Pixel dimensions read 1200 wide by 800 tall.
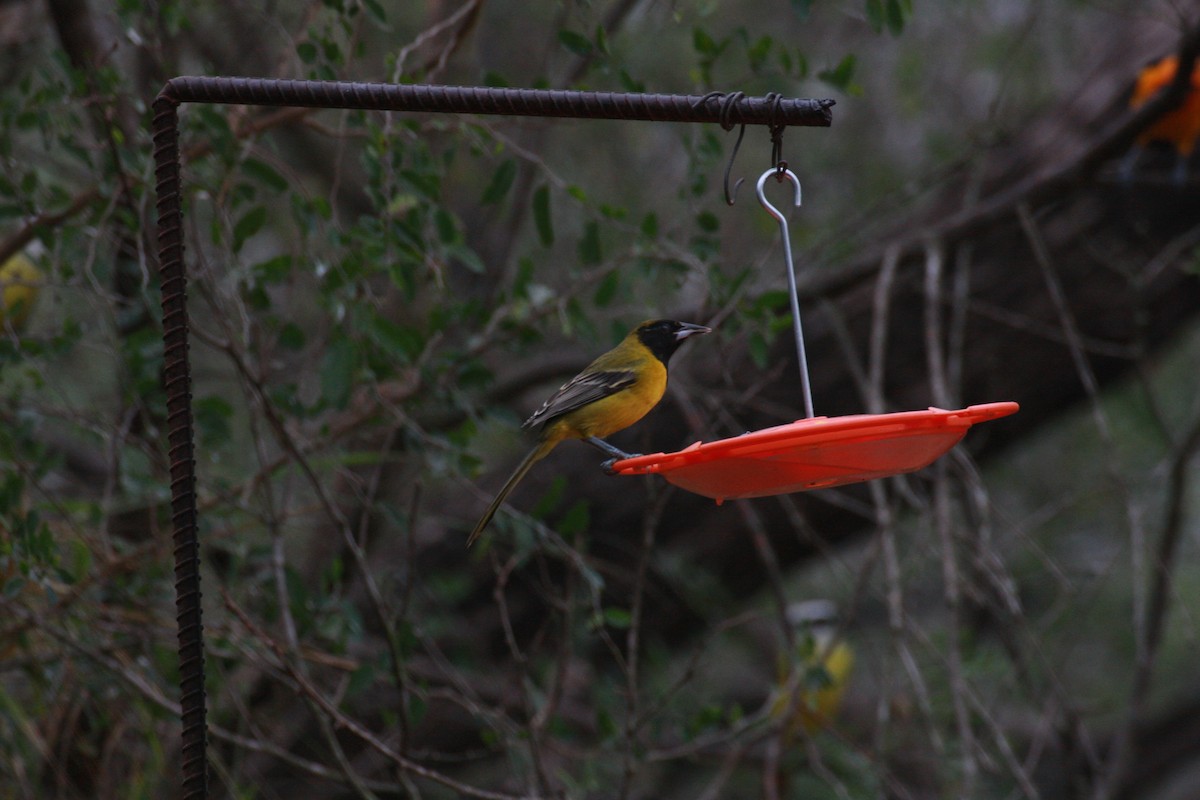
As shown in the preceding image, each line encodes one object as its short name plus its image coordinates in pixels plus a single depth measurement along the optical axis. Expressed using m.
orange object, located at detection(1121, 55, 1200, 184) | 10.70
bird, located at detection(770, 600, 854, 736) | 8.48
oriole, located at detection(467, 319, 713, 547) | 6.71
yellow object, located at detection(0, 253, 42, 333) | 8.52
